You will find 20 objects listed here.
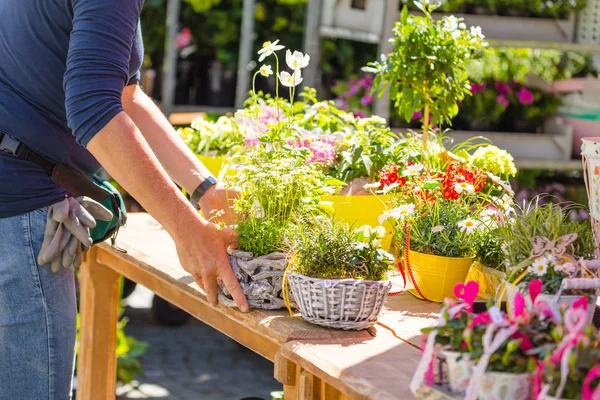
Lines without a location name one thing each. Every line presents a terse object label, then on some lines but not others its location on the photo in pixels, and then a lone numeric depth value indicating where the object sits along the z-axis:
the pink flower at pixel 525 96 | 5.71
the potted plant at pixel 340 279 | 2.82
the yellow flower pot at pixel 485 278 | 3.02
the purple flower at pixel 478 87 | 5.73
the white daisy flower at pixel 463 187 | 3.19
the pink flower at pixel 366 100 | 6.14
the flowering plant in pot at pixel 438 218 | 3.07
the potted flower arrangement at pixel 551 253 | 2.70
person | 2.88
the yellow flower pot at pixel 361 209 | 3.33
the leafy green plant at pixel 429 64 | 3.50
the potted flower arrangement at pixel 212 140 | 3.91
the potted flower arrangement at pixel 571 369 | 2.33
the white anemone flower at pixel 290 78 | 3.21
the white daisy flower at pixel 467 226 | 3.07
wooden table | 2.67
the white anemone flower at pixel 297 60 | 3.21
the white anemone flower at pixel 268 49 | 3.19
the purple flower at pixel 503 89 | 5.83
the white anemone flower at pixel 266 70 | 3.22
